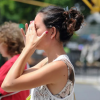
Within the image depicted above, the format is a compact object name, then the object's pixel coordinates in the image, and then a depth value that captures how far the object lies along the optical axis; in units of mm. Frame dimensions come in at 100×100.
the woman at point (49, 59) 2523
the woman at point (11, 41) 4496
